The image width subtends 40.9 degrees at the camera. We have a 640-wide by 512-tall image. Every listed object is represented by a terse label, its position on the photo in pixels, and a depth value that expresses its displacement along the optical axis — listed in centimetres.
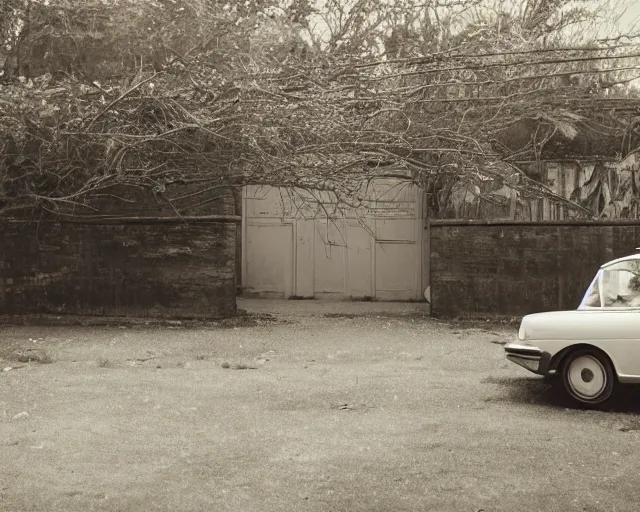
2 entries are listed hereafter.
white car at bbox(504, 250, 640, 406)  732
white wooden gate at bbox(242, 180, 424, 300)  1675
